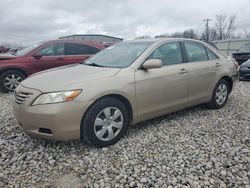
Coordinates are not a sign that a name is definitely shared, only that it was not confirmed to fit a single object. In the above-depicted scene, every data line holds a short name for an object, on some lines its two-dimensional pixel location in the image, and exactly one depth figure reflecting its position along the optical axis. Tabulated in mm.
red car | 6539
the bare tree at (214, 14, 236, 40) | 58619
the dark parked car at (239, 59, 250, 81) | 8461
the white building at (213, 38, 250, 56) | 21203
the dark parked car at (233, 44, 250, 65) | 11890
